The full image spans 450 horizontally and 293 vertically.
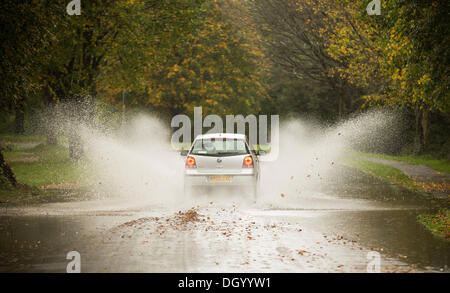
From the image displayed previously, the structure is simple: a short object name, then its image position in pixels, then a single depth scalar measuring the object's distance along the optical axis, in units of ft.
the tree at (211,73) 176.24
